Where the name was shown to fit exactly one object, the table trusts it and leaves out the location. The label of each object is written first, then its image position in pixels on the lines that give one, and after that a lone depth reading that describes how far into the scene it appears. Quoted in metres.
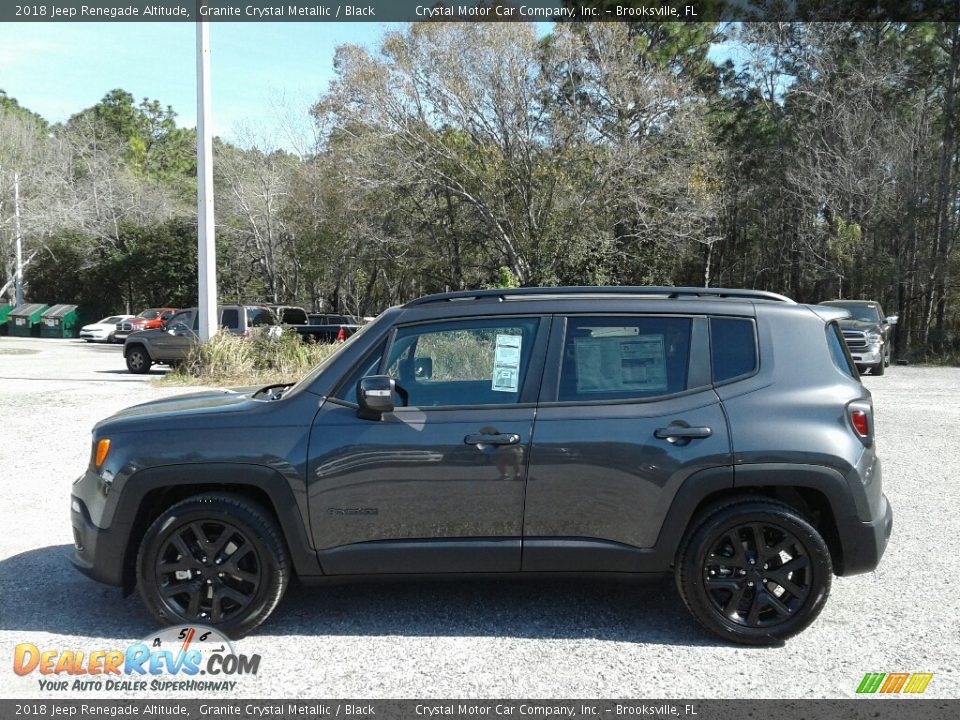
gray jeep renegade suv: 4.35
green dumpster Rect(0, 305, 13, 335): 45.88
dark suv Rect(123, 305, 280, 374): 20.26
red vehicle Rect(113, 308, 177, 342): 36.38
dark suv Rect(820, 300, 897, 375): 20.39
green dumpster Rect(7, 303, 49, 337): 44.41
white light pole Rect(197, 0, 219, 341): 16.88
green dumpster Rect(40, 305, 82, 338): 43.97
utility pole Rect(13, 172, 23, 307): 41.41
